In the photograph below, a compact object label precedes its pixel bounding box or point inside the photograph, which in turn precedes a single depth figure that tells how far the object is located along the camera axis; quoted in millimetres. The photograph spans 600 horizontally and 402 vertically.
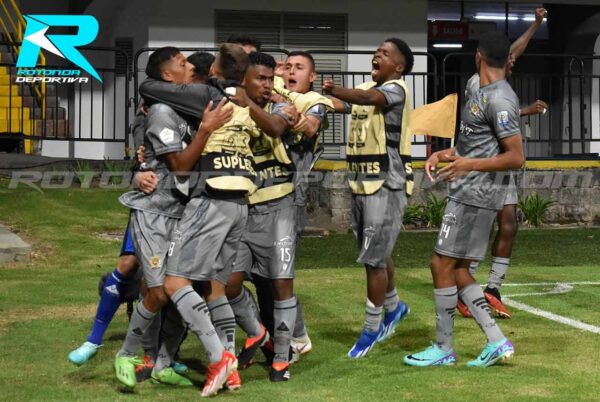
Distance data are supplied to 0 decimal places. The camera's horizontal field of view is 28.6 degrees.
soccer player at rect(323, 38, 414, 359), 8547
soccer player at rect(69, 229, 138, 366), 8227
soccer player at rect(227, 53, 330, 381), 7949
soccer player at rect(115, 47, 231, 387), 7172
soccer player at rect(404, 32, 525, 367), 7941
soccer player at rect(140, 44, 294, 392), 7223
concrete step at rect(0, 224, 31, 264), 13344
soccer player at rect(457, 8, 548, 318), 10156
